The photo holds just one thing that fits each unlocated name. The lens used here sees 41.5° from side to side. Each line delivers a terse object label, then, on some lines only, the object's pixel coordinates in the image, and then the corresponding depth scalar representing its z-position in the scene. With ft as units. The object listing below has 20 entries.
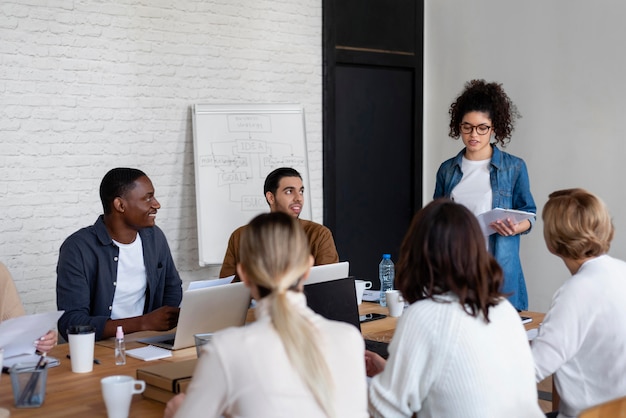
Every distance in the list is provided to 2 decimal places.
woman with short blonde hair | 7.34
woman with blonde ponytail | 5.02
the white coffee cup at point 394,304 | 10.69
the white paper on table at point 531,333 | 9.36
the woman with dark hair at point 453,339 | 6.04
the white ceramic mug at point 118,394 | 6.23
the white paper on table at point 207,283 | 8.60
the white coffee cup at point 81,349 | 7.79
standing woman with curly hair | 12.87
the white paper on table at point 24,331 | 7.64
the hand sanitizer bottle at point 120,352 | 8.07
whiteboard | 16.48
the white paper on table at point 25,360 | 7.93
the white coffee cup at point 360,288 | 10.97
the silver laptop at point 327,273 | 9.50
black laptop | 8.52
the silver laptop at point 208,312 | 8.46
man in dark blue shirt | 10.09
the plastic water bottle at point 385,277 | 11.54
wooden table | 6.61
